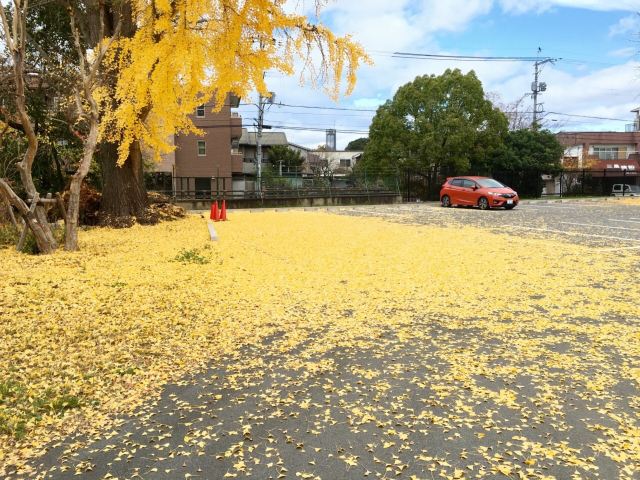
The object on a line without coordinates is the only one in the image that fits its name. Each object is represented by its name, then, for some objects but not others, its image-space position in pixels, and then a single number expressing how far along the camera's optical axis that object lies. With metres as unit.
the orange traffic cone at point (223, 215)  14.20
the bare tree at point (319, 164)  25.89
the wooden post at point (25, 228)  7.37
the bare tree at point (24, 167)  6.80
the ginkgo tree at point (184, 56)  9.74
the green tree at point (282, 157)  48.28
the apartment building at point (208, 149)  32.72
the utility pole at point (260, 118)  32.33
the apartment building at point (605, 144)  49.19
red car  18.52
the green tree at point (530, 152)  27.28
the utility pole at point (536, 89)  39.09
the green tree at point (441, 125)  24.70
